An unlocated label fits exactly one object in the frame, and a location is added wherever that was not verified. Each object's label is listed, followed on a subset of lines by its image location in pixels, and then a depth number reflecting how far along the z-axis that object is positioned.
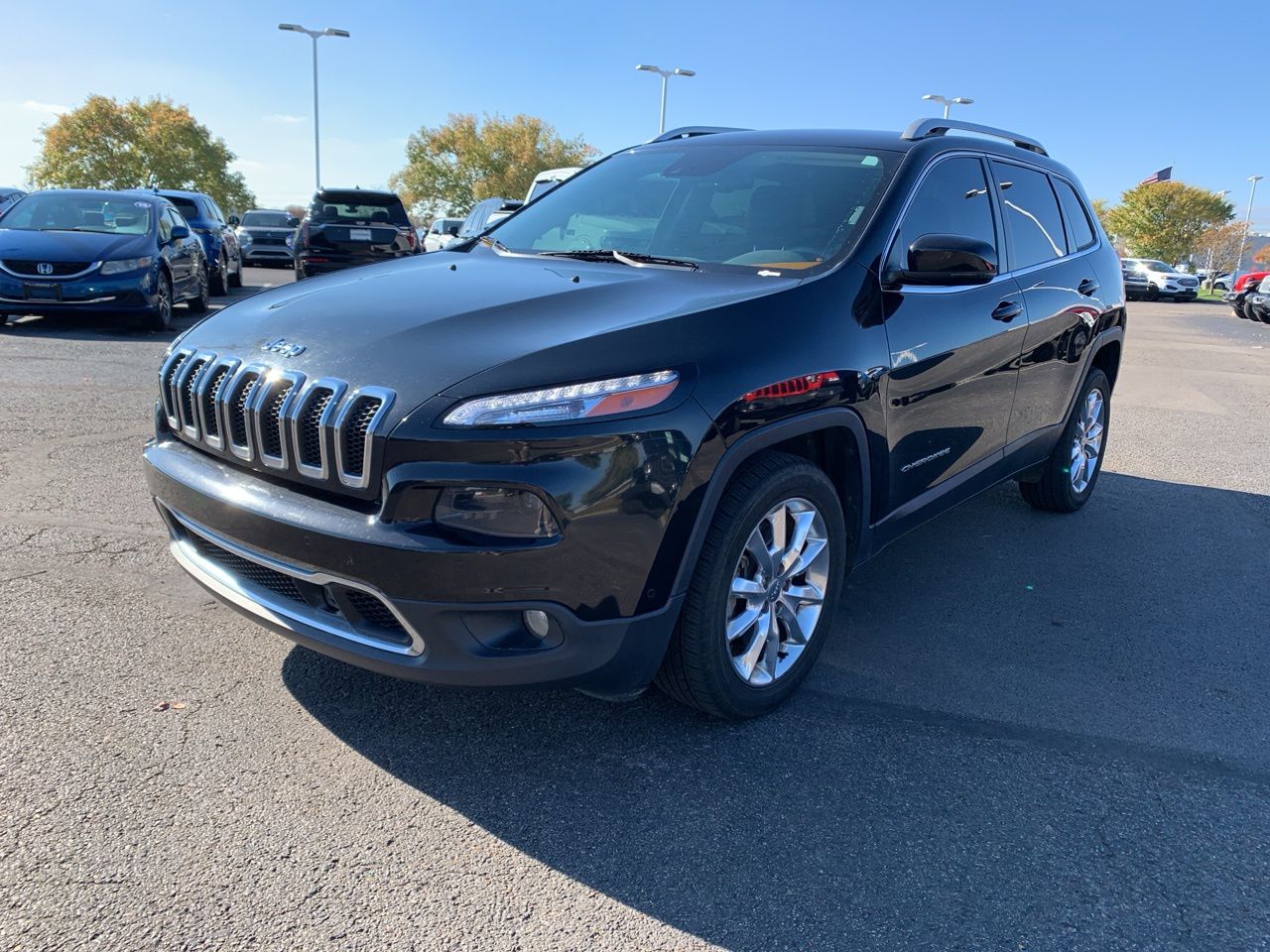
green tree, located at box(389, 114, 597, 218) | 62.84
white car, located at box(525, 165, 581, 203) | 14.12
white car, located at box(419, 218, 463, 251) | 23.34
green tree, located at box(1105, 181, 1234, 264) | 63.84
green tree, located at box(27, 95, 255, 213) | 53.53
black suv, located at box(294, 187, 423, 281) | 15.23
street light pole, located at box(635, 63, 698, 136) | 43.12
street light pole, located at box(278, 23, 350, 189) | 41.86
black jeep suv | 2.27
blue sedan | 10.29
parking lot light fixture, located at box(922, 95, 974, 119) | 42.48
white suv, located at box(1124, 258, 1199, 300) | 38.09
